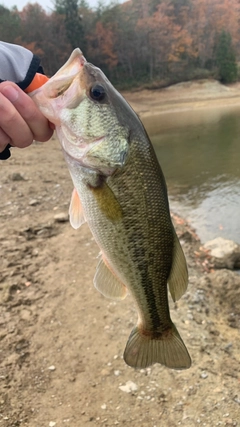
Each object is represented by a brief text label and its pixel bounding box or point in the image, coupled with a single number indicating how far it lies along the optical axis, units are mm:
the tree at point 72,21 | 45656
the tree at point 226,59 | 46766
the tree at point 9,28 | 41312
